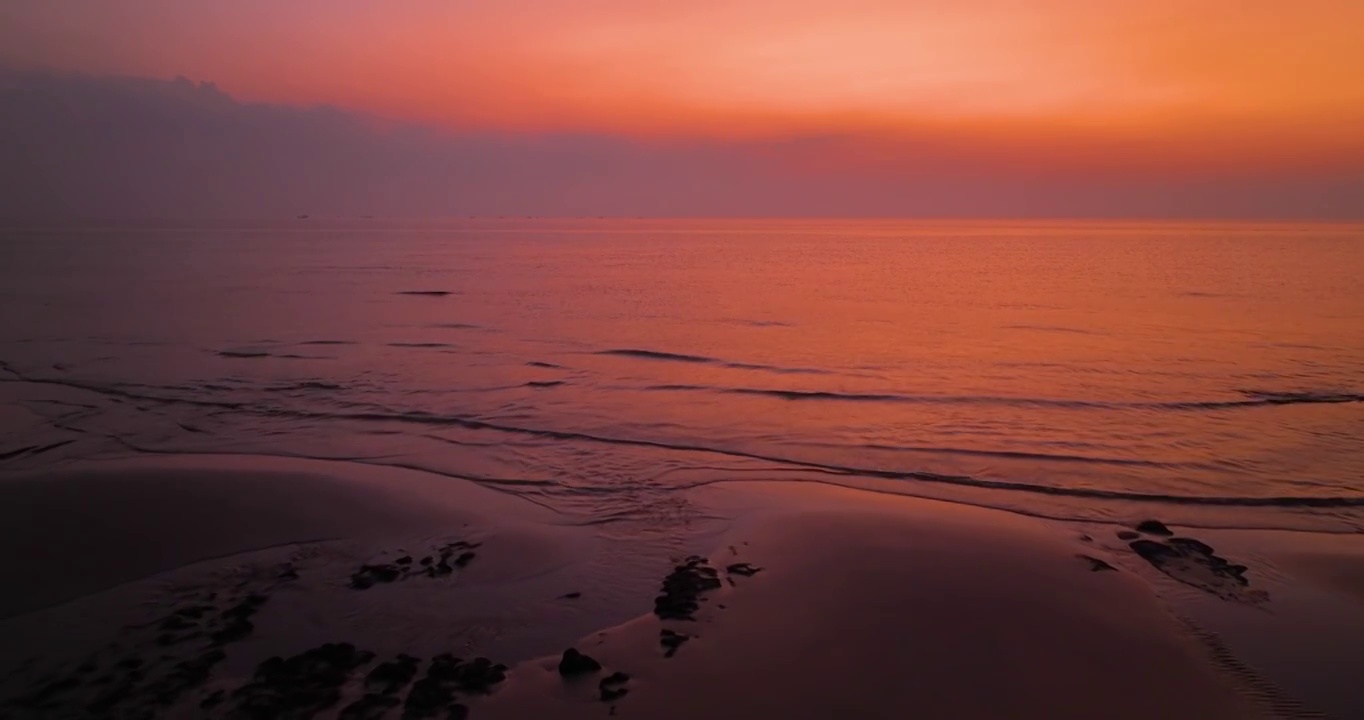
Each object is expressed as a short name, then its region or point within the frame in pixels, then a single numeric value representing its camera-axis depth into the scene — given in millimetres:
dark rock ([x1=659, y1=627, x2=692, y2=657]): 6321
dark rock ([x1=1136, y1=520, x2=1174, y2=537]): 9375
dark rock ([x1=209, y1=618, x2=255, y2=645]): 6341
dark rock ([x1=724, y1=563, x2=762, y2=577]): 8047
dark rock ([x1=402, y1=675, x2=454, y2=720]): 5355
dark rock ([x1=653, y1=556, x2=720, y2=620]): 7074
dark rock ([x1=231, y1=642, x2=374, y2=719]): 5340
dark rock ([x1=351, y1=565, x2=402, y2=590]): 7574
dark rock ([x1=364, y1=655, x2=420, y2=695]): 5652
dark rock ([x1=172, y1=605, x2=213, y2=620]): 6738
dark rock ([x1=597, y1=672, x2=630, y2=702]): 5656
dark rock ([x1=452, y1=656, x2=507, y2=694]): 5746
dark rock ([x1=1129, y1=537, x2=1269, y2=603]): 7859
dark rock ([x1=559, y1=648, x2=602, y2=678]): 5961
